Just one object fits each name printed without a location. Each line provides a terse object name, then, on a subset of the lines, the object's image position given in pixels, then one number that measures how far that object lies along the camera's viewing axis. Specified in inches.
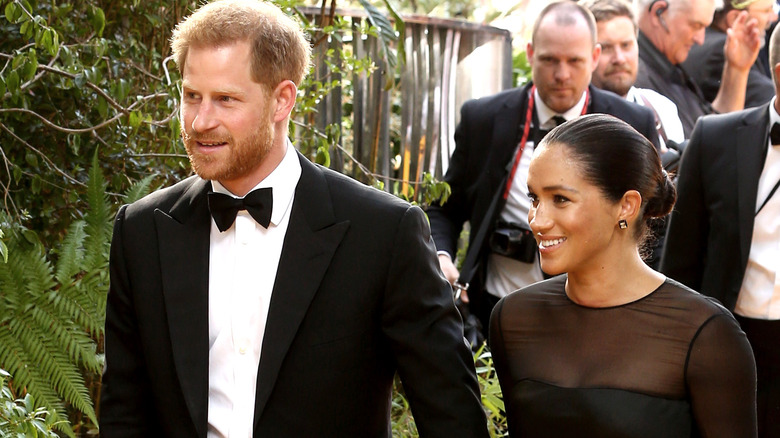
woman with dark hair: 195.6
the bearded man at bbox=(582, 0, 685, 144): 411.5
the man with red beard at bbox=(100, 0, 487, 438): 196.2
